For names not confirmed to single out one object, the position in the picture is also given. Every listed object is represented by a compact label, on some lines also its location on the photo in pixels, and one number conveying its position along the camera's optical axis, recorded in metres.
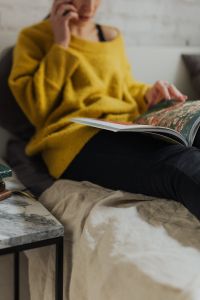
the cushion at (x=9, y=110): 1.21
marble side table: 0.74
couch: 1.42
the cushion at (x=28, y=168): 1.02
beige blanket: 0.61
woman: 0.90
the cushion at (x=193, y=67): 1.47
